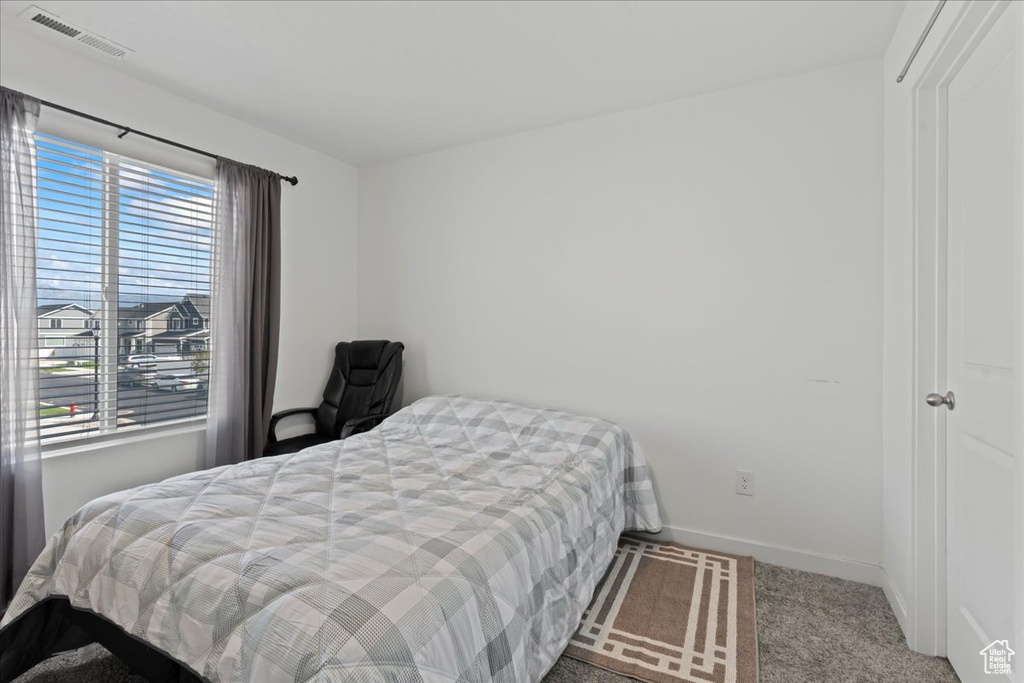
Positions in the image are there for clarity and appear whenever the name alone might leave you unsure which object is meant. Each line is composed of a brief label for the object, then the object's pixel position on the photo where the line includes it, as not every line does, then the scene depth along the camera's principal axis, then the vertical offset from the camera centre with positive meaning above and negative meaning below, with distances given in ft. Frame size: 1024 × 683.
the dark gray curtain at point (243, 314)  9.34 +0.55
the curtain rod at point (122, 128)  7.17 +3.51
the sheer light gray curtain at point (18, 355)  6.64 -0.20
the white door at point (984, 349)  4.24 -0.02
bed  3.52 -1.99
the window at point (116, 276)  7.40 +1.11
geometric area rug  5.66 -3.73
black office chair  10.79 -1.08
